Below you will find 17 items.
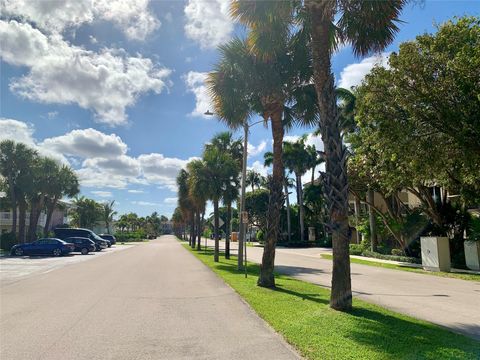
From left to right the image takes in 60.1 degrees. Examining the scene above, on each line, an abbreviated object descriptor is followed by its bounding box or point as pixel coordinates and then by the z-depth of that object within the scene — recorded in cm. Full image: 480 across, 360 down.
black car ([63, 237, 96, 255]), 3862
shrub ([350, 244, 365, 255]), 3416
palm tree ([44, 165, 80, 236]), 4459
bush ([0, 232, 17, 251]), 4212
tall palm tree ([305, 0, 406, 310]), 923
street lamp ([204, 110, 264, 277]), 1880
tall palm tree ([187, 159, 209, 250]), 2800
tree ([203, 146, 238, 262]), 2817
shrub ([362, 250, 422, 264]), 2565
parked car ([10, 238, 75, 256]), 3381
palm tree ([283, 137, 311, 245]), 5481
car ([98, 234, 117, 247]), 6108
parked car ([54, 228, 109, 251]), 4584
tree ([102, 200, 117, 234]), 9970
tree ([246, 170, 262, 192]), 8269
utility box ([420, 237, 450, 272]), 2077
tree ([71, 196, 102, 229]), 8194
